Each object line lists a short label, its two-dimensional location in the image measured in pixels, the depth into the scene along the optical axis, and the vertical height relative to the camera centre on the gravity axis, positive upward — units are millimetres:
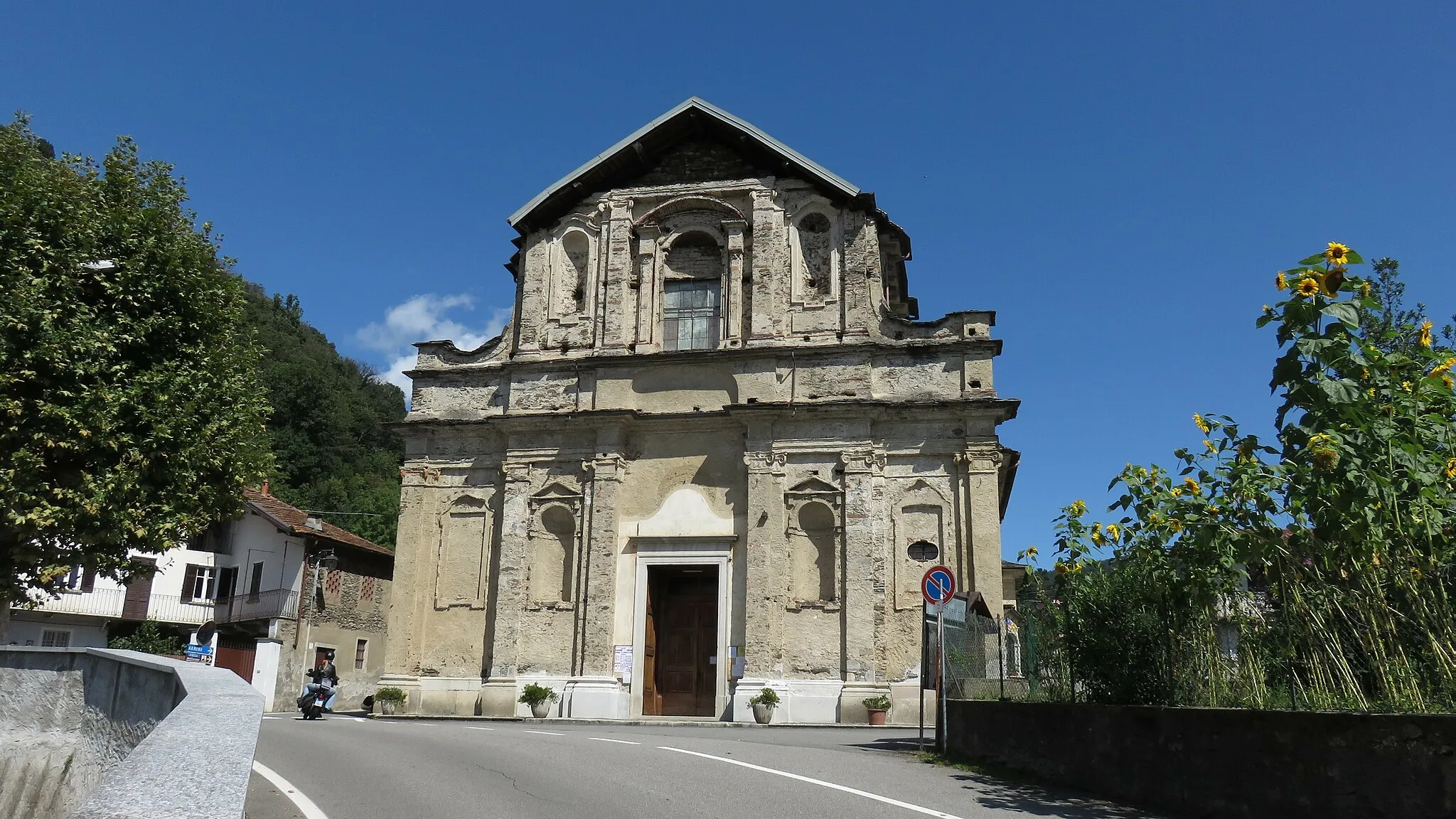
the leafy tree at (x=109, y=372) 12023 +3197
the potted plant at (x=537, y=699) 19750 -1131
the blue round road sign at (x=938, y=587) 12594 +782
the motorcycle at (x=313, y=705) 19141 -1319
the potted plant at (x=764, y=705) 18766 -1087
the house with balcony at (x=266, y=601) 30656 +1023
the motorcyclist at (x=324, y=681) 19377 -907
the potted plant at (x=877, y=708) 18406 -1069
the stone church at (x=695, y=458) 20000 +3915
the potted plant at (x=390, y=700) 20594 -1267
